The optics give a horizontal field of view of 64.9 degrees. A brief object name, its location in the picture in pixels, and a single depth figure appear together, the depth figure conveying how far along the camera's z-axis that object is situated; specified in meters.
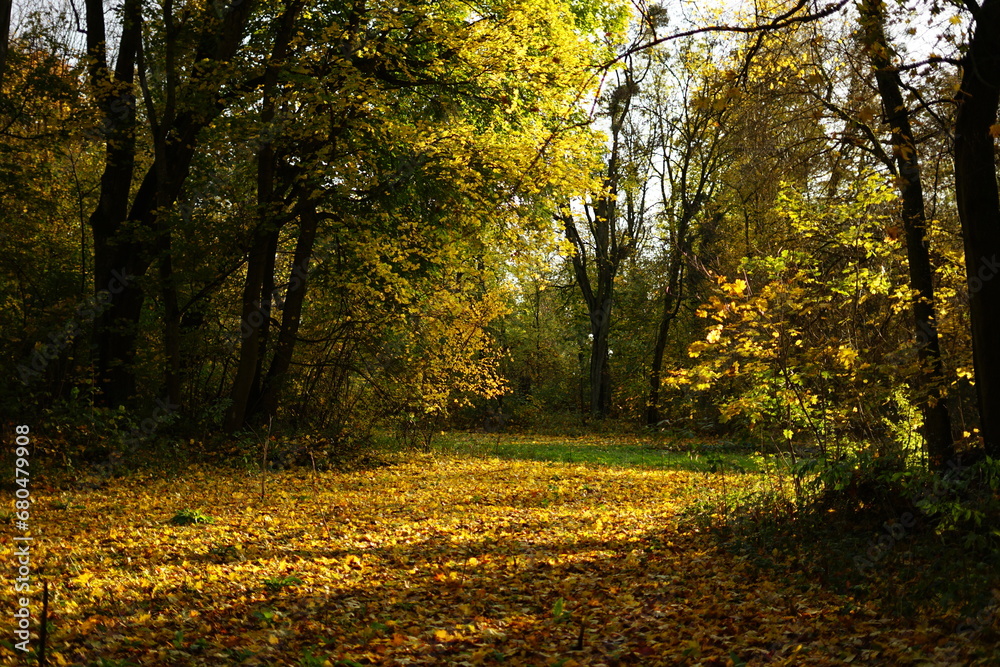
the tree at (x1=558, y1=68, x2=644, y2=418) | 27.80
